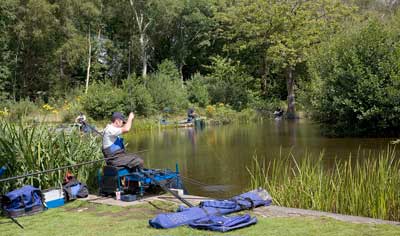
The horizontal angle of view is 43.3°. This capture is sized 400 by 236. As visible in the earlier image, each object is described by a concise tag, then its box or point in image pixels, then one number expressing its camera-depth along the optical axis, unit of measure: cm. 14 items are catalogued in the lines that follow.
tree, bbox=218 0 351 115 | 3225
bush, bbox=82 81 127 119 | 2673
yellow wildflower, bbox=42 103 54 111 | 2735
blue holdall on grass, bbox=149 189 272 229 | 556
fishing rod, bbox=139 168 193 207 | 638
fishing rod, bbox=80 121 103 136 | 891
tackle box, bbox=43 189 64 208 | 714
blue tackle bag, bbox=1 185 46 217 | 666
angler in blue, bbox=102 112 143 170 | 739
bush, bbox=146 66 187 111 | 3059
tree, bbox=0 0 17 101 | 2881
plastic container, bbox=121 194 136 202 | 715
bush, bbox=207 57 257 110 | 3478
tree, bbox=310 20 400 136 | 1764
